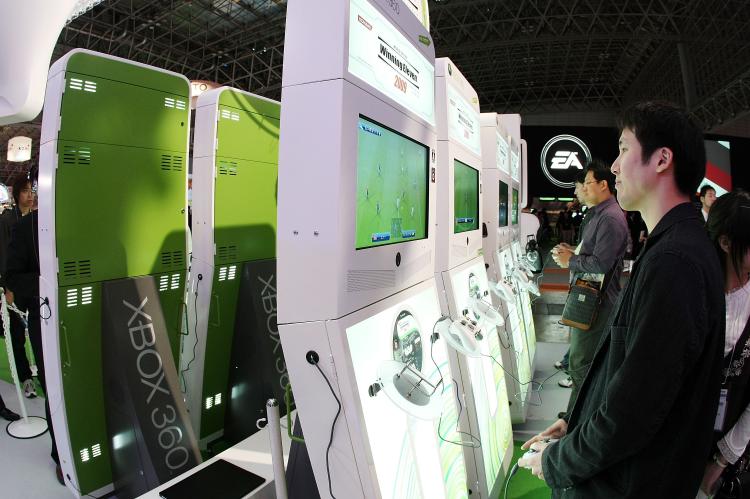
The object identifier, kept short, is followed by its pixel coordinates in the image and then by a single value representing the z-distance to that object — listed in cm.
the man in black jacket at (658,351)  108
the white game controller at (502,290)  312
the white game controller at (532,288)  417
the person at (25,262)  295
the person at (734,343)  166
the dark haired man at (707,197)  598
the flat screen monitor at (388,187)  138
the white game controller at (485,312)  244
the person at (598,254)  328
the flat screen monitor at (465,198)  242
